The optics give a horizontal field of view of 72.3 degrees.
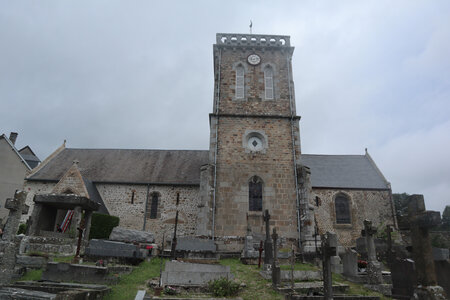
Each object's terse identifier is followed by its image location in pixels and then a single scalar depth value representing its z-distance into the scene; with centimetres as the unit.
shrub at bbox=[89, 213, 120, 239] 1691
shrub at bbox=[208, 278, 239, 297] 736
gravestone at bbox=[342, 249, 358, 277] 1014
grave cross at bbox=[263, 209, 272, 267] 1123
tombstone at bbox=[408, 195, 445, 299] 474
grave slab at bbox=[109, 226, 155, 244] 1316
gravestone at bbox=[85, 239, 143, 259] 1040
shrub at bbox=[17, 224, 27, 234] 1652
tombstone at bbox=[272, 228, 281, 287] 833
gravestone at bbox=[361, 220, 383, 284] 917
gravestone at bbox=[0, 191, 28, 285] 733
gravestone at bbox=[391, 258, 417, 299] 719
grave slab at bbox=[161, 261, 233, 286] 792
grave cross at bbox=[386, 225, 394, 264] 911
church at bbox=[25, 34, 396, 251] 1580
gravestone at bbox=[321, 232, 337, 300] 614
